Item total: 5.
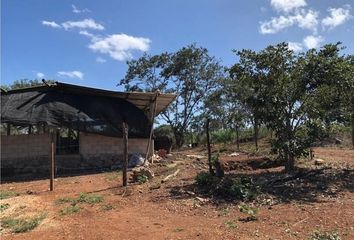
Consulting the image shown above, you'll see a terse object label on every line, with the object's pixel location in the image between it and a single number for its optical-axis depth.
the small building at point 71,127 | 17.03
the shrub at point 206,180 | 11.04
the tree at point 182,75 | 32.00
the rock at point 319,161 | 14.90
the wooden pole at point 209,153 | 12.49
